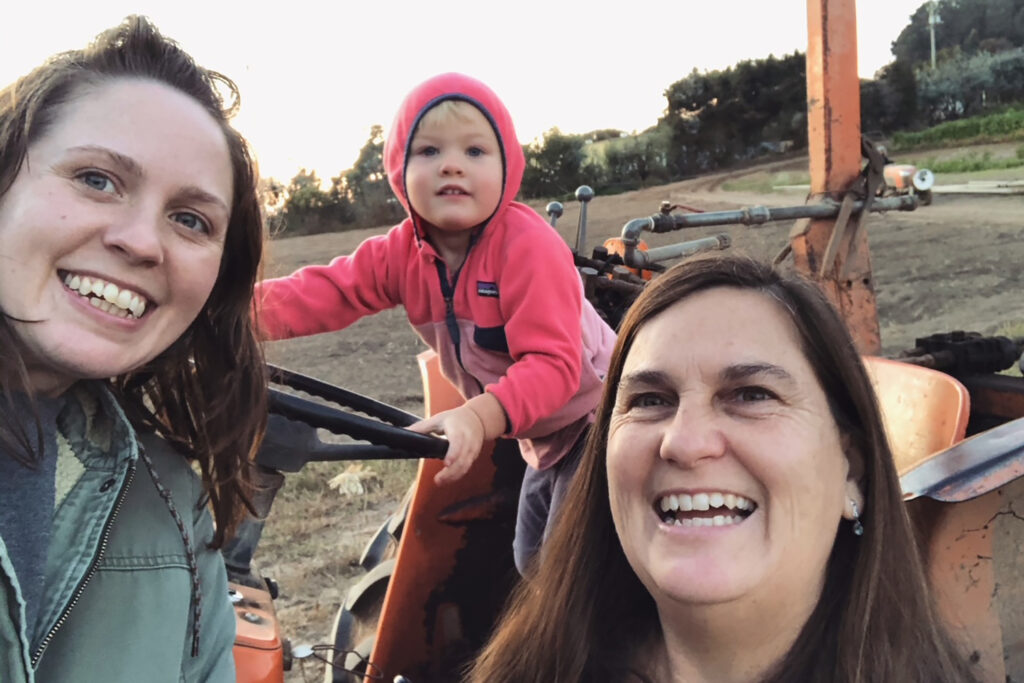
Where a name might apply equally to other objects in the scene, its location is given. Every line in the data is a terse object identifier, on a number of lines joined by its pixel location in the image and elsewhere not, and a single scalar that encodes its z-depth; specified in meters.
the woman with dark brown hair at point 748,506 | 1.17
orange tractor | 1.45
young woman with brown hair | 1.05
